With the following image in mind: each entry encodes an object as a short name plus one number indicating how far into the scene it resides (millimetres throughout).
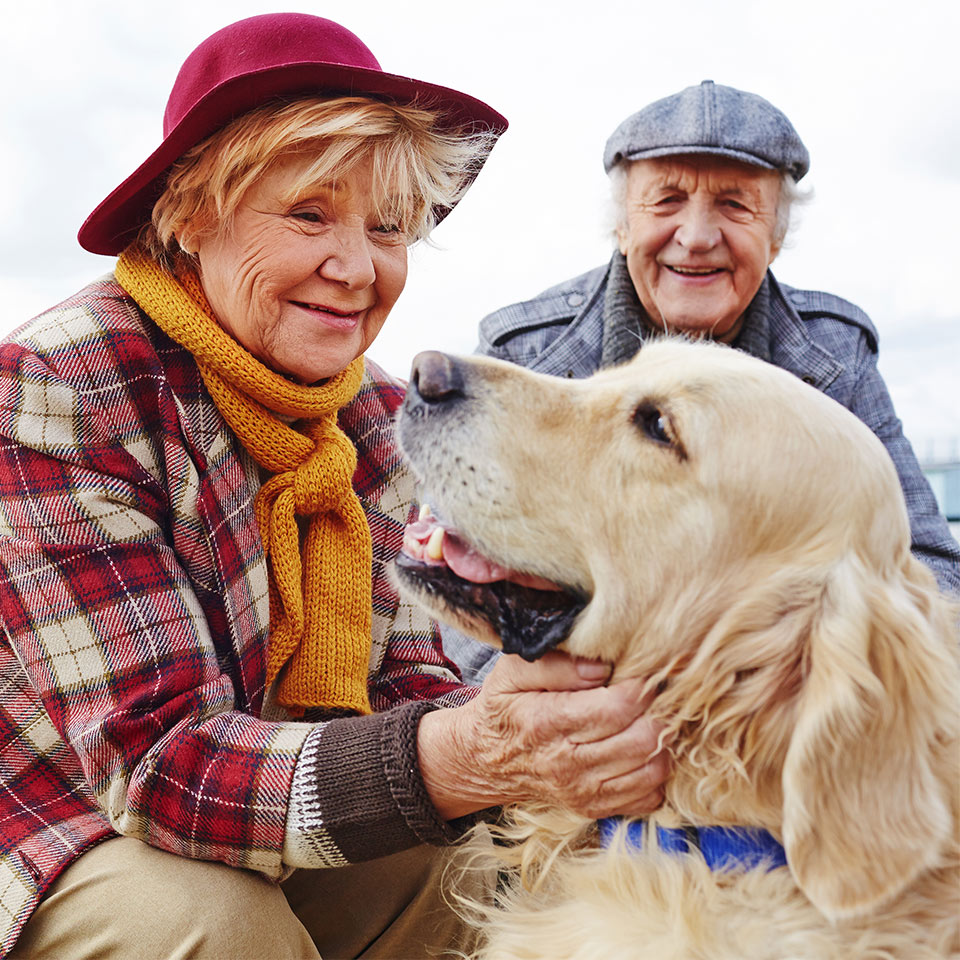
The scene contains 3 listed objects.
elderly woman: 592
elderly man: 1012
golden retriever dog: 477
